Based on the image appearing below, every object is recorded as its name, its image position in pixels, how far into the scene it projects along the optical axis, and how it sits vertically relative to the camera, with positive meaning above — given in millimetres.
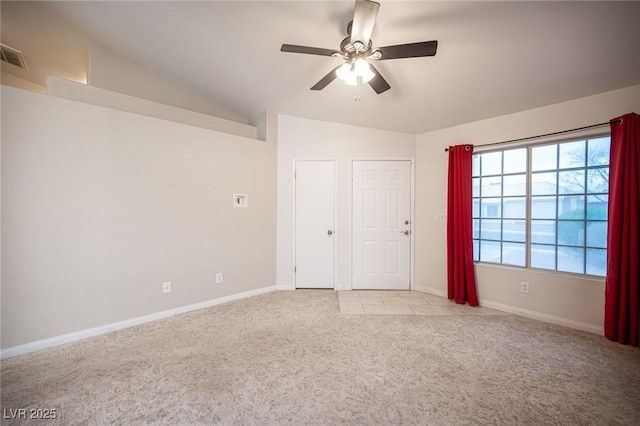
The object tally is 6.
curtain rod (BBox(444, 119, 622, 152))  2467 +867
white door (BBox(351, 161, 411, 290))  4012 -249
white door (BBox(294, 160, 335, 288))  4027 -221
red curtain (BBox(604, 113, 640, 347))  2287 -248
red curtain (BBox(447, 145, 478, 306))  3344 -267
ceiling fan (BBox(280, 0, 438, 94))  1574 +1163
